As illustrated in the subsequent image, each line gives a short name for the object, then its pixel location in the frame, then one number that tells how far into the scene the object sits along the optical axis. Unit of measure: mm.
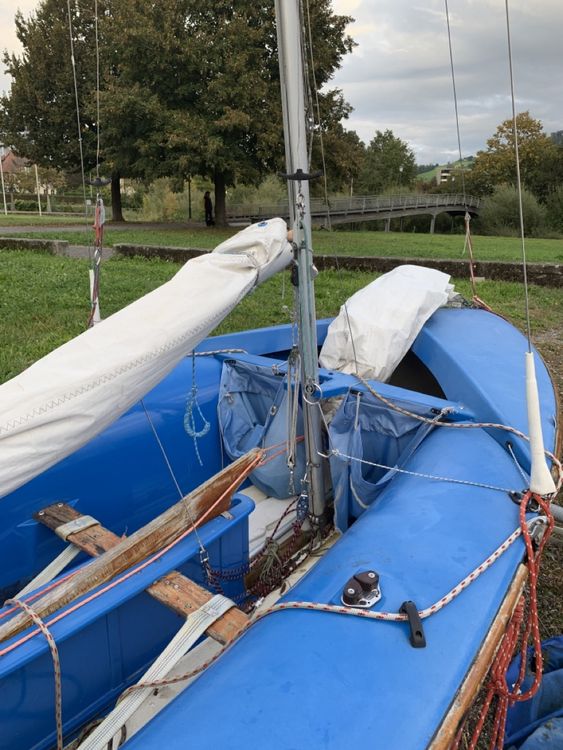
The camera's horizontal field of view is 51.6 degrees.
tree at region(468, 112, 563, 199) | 37406
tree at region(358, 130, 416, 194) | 45844
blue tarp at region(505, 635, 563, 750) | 1706
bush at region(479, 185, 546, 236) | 27641
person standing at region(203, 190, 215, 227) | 21253
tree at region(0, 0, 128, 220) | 20891
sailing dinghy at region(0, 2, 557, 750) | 1241
